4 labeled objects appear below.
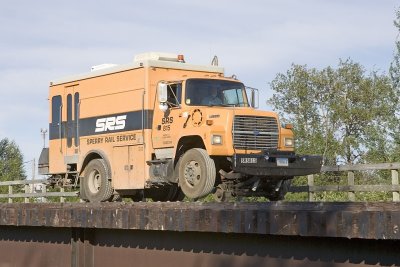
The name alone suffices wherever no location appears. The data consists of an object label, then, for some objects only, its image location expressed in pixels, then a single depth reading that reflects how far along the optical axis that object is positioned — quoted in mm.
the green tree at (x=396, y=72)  29625
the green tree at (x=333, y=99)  55156
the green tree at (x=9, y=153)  74988
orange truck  13320
